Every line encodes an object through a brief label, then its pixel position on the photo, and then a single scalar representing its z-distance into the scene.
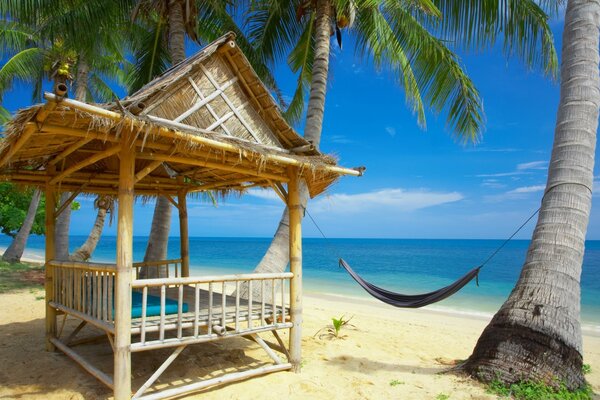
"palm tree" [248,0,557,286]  6.50
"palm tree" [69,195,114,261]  10.70
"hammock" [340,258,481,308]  4.96
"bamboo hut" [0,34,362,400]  3.27
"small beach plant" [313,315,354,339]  5.96
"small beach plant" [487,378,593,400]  3.52
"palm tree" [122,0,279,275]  7.49
